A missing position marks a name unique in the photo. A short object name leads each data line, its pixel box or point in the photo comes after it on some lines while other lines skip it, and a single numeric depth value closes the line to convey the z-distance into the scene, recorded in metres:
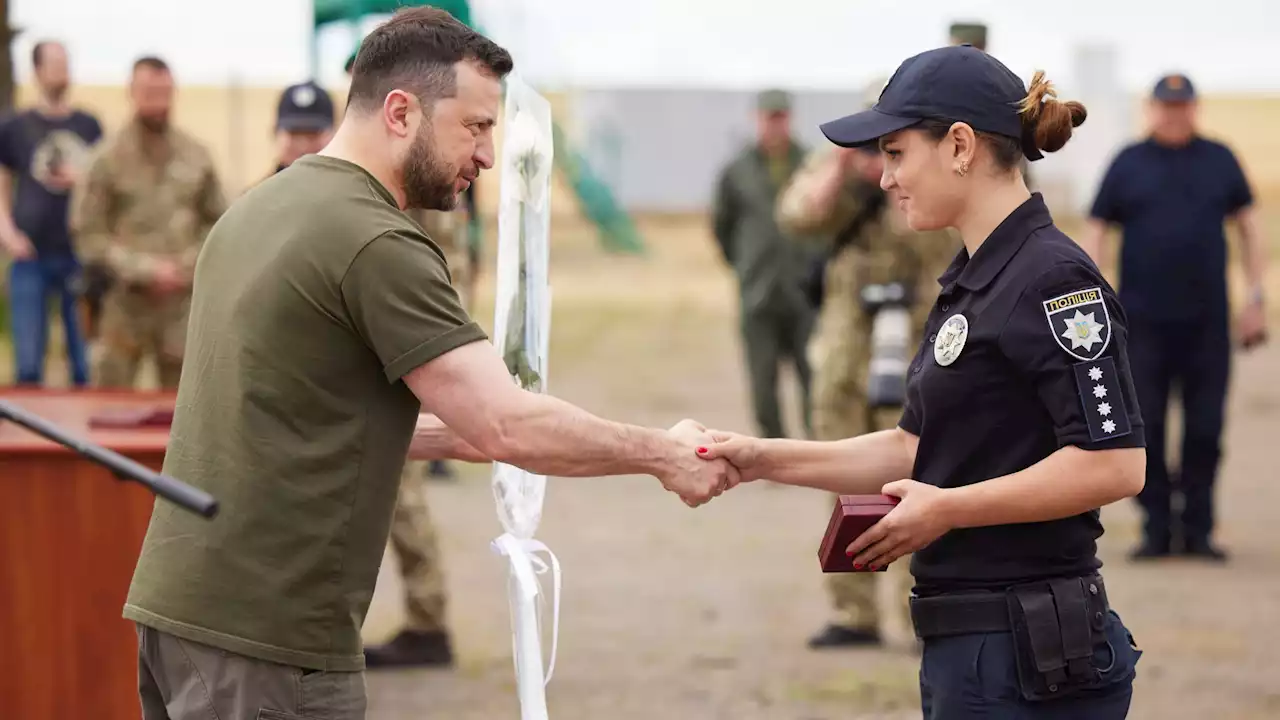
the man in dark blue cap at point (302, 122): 13.20
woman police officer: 5.77
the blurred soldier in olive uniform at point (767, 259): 20.97
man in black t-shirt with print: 20.21
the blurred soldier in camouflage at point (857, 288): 12.92
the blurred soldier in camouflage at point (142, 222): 16.02
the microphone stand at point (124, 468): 4.82
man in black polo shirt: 16.37
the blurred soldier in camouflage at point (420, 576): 12.57
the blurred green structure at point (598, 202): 63.03
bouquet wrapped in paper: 7.70
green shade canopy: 14.46
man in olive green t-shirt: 5.70
